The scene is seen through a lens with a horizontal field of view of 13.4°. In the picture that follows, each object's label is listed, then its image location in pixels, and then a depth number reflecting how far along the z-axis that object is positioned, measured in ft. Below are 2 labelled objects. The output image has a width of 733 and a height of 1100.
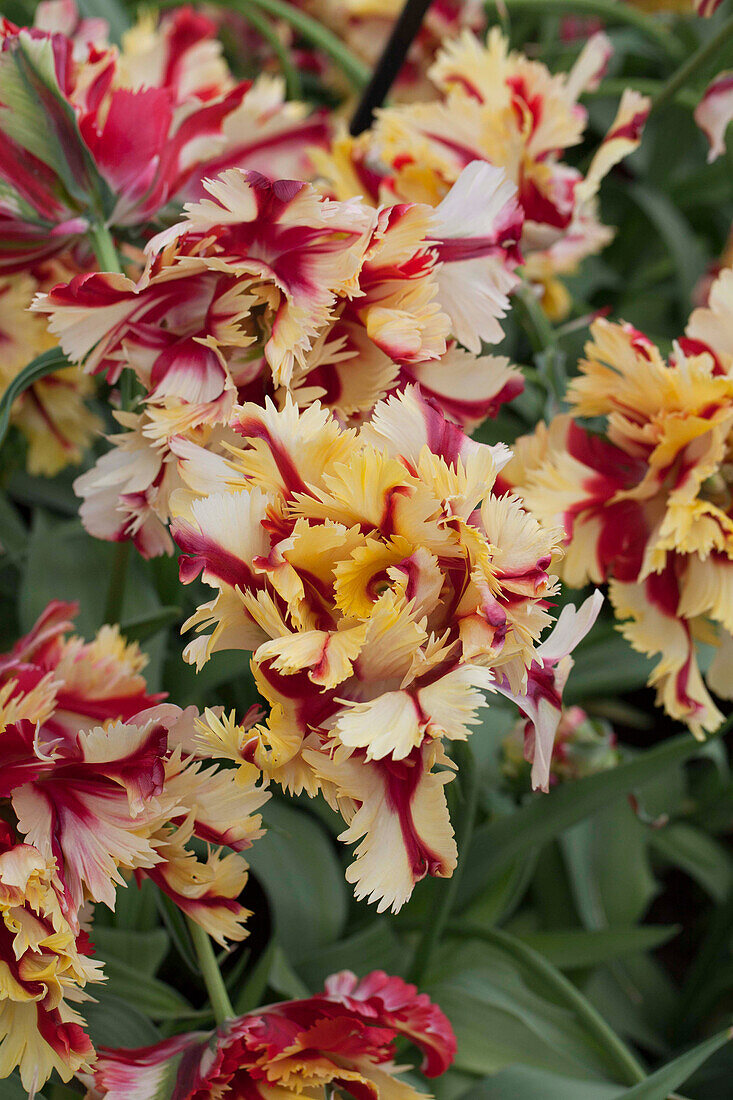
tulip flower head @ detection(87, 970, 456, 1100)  2.90
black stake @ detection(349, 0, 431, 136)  3.53
